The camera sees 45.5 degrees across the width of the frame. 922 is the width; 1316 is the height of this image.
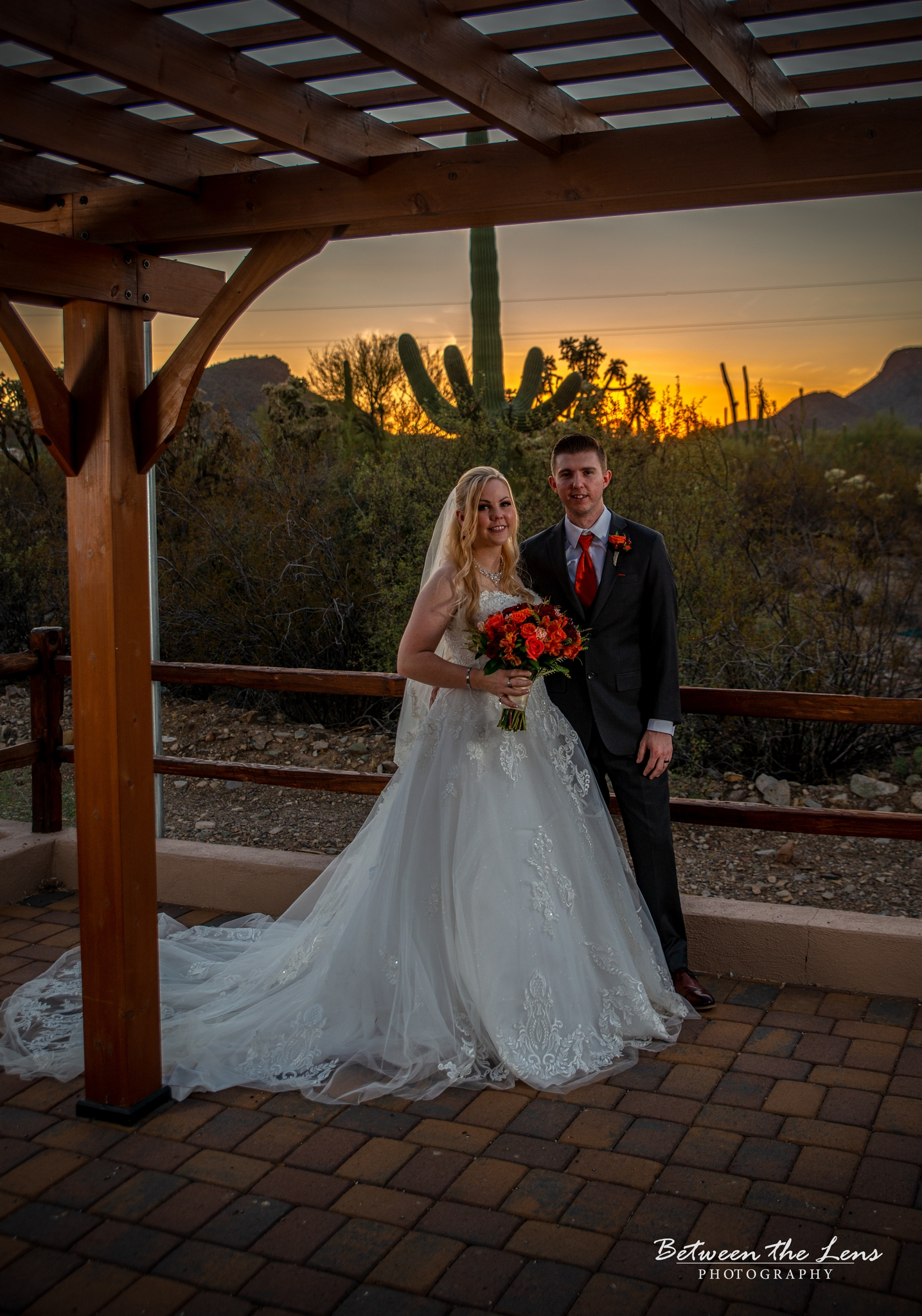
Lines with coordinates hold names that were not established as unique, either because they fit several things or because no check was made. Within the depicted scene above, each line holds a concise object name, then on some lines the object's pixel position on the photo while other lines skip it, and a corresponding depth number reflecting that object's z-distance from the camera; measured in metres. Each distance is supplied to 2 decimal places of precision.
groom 4.02
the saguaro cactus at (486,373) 12.37
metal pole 5.14
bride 3.54
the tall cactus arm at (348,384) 14.79
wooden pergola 2.40
